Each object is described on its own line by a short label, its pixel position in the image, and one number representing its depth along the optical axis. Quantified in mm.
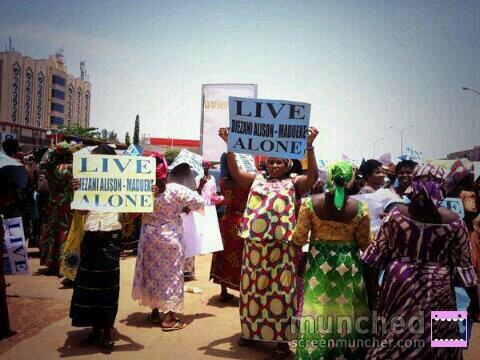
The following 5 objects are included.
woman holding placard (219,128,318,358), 4215
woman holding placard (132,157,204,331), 5082
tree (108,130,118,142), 109375
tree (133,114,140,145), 66625
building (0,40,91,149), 70375
